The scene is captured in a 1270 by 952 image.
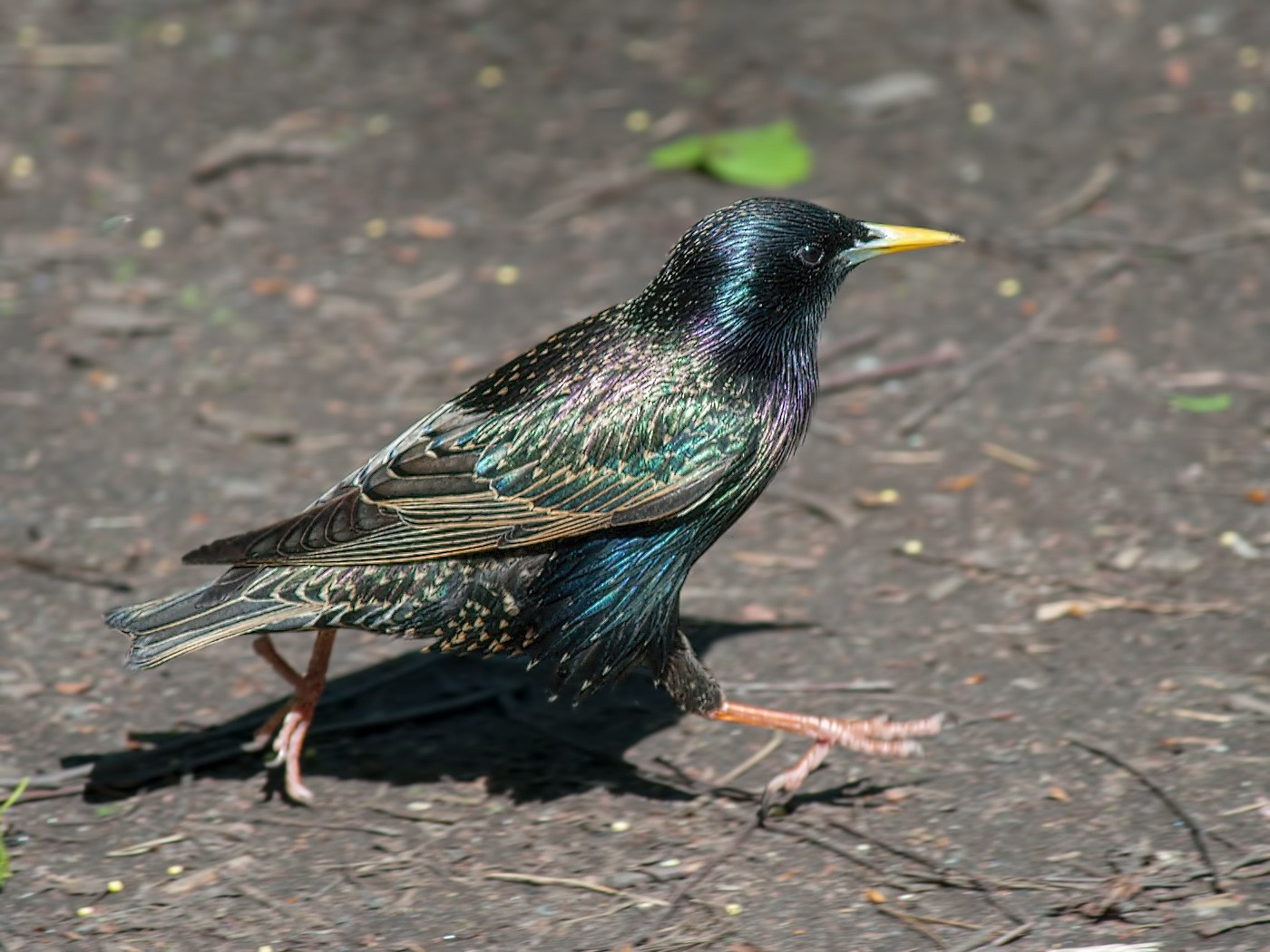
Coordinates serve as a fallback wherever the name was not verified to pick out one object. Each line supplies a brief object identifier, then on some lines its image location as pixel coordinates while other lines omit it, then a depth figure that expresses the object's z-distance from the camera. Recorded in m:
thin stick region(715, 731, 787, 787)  7.91
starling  7.32
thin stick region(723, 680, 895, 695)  8.38
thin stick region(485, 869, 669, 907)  7.11
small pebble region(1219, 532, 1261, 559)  9.08
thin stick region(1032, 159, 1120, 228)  12.55
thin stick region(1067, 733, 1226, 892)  6.77
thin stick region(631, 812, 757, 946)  6.86
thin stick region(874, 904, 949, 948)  6.59
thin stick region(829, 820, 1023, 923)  6.75
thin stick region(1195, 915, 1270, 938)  6.42
